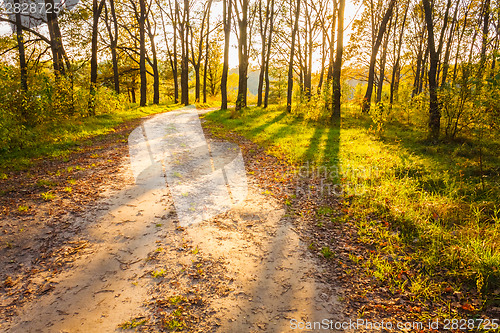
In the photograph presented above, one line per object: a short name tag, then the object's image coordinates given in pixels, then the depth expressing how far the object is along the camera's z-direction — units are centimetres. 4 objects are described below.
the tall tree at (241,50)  1730
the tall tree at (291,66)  1917
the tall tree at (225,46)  1806
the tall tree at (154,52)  2536
